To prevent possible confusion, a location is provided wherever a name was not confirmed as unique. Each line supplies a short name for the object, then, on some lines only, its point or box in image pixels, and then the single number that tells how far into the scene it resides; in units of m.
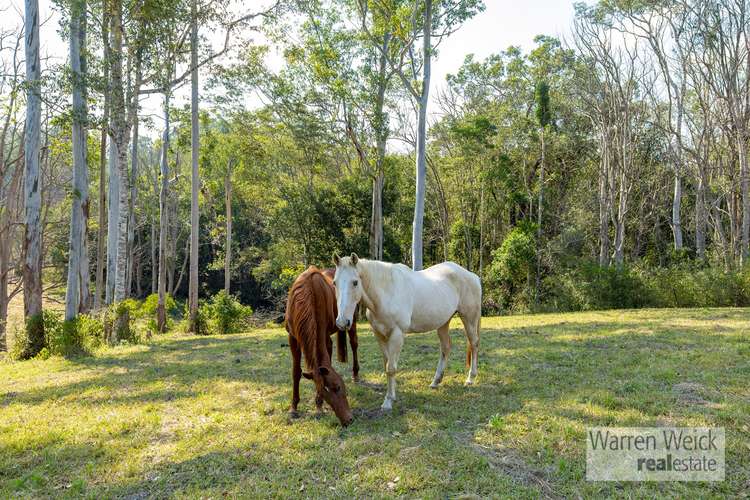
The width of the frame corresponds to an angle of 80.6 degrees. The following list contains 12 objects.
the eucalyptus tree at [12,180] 15.97
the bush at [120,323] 11.30
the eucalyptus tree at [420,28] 14.81
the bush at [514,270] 20.30
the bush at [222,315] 14.23
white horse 4.55
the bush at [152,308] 15.54
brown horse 4.41
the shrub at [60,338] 9.56
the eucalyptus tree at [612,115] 19.27
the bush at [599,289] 16.61
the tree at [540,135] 19.97
